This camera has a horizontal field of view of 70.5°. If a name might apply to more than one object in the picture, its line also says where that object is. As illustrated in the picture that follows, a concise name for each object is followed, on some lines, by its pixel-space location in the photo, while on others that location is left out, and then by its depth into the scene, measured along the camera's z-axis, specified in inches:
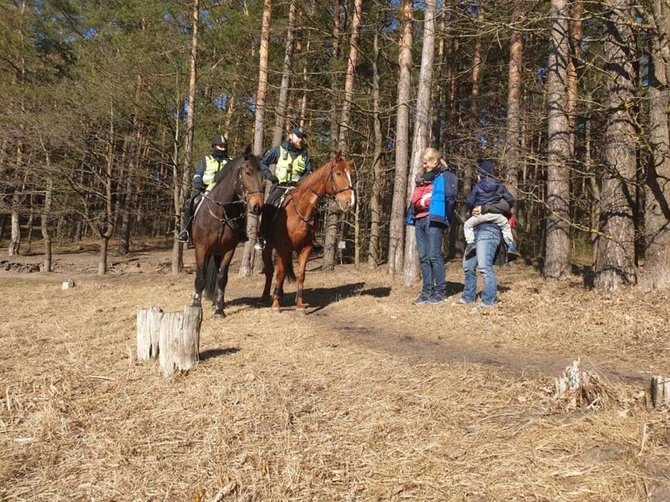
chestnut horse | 310.6
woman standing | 314.0
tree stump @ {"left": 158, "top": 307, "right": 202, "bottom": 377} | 174.1
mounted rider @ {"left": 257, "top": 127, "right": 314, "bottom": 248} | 347.3
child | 291.7
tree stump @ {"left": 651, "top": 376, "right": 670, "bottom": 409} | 125.1
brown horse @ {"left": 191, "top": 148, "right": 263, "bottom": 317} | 300.1
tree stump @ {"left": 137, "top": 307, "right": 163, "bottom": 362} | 183.9
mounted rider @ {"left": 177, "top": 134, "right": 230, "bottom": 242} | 340.8
